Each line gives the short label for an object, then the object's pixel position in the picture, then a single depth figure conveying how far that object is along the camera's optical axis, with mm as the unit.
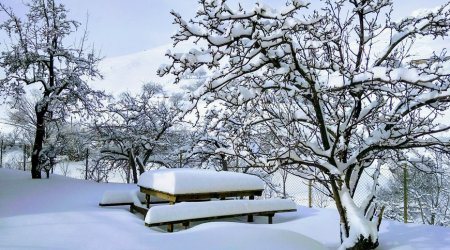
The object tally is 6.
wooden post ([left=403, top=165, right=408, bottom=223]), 8305
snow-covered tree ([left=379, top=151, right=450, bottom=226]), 17766
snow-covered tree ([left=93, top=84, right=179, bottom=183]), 14148
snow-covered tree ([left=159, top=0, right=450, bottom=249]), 4379
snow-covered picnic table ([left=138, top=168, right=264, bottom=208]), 6918
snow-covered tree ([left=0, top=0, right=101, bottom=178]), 12039
